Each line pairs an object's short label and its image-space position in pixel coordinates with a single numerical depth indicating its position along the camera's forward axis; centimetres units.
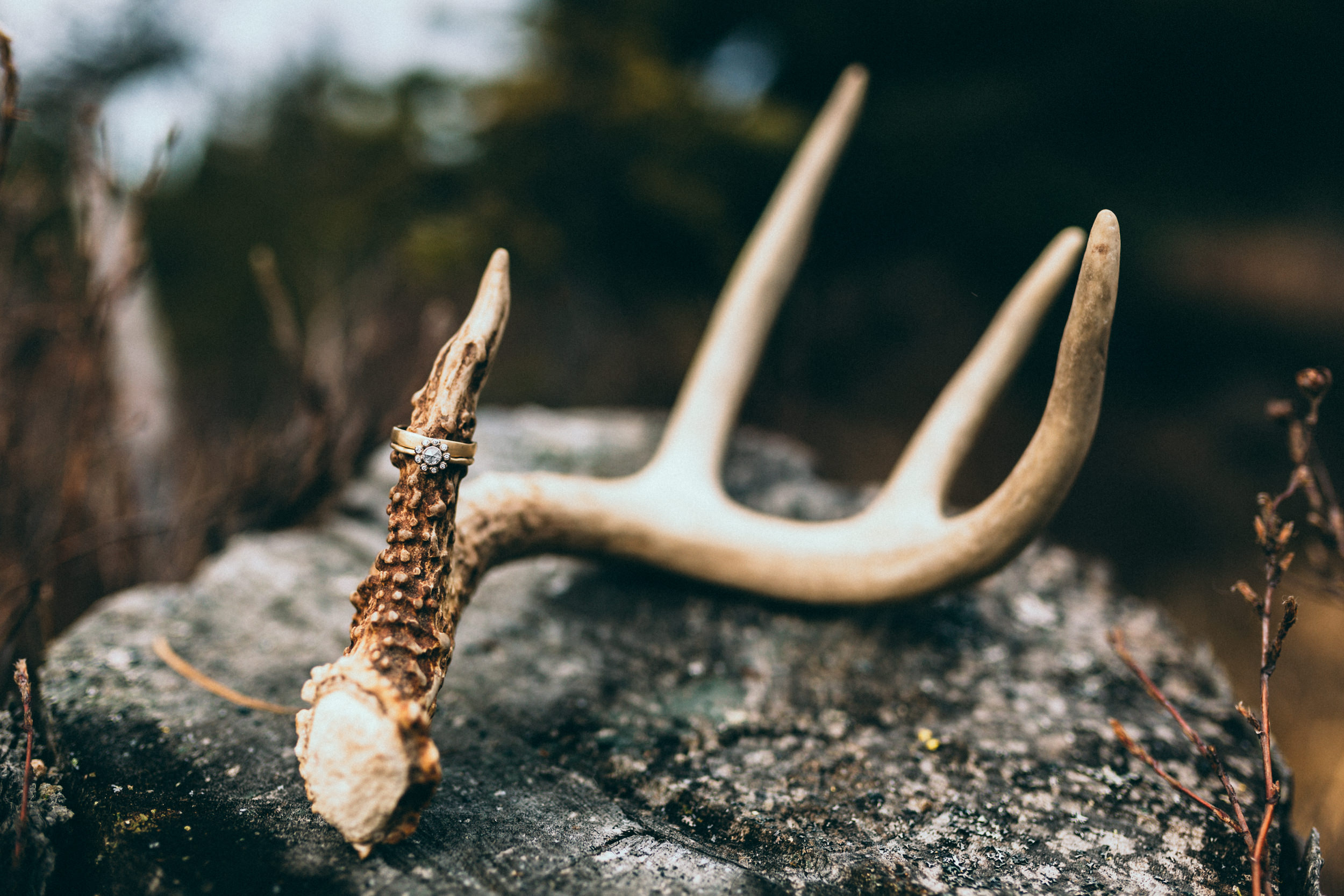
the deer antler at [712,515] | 31
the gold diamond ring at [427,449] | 33
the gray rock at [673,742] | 33
